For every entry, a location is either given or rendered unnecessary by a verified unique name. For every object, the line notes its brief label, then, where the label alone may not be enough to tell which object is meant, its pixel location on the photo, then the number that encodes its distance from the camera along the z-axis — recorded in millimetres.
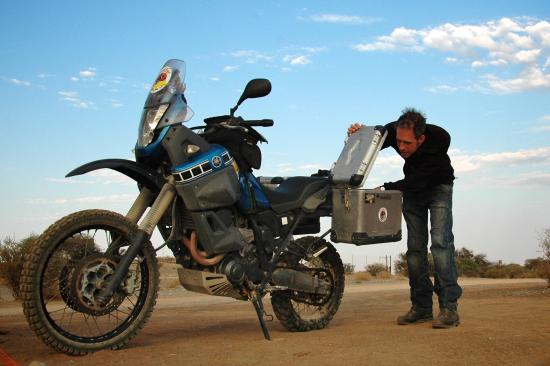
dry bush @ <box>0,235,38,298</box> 14734
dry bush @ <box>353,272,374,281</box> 21188
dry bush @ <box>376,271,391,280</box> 22266
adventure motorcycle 5273
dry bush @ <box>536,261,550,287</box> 14927
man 7117
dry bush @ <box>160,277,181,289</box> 17375
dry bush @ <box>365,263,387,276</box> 25656
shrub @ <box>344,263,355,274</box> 25978
